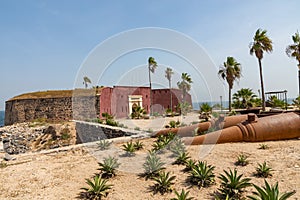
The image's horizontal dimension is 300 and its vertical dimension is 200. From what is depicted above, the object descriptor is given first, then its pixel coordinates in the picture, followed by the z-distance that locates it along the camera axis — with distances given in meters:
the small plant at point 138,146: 6.68
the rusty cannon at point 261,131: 5.96
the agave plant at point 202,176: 3.87
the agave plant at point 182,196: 3.17
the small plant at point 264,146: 5.43
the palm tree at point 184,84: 28.80
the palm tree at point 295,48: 17.94
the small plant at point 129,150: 6.14
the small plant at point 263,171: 3.95
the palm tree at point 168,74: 22.49
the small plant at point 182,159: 4.96
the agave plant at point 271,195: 2.78
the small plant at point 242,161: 4.57
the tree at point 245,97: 21.62
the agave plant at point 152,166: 4.46
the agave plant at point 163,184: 3.81
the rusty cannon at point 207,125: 7.21
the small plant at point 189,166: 4.46
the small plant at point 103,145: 6.89
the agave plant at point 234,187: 3.40
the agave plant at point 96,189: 3.69
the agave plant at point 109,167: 4.60
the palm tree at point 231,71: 21.58
